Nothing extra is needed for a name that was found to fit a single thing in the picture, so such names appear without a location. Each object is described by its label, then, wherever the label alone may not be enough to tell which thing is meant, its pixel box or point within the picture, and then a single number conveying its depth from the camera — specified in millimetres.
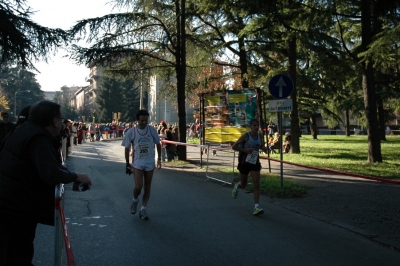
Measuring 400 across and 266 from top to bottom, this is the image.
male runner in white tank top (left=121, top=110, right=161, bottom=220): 8477
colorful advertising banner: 16797
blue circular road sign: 12070
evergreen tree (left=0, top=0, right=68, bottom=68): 14969
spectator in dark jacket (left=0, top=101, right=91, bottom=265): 3537
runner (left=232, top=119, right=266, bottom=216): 9016
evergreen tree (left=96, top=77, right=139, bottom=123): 84875
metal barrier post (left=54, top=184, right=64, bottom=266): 3584
